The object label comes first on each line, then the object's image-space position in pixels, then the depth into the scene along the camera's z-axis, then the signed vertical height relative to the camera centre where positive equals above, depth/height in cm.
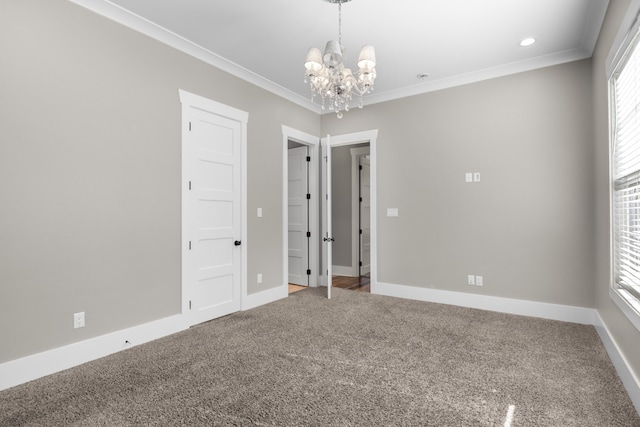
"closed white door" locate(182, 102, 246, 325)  352 +0
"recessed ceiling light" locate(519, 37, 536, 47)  338 +176
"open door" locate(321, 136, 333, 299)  550 +25
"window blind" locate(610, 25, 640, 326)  211 +25
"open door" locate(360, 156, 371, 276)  653 +1
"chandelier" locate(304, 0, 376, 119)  255 +114
